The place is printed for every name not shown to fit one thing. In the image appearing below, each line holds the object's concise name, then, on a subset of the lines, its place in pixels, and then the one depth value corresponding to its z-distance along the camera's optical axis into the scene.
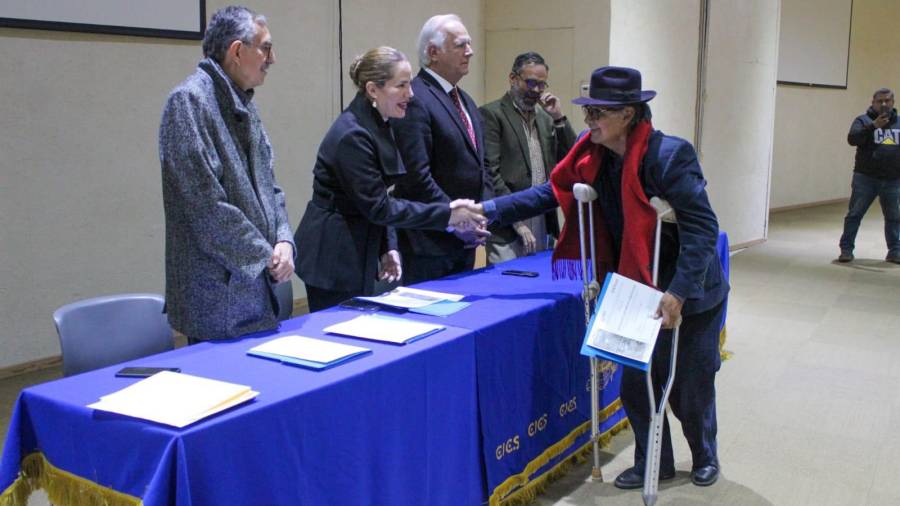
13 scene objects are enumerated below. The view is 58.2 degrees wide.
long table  1.60
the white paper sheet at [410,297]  2.58
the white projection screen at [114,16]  3.99
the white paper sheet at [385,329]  2.19
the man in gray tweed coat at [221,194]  2.08
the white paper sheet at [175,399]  1.60
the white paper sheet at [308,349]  1.99
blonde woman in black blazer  2.66
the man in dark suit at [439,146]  3.00
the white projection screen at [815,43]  11.33
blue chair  2.31
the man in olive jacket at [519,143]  3.82
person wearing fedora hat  2.44
